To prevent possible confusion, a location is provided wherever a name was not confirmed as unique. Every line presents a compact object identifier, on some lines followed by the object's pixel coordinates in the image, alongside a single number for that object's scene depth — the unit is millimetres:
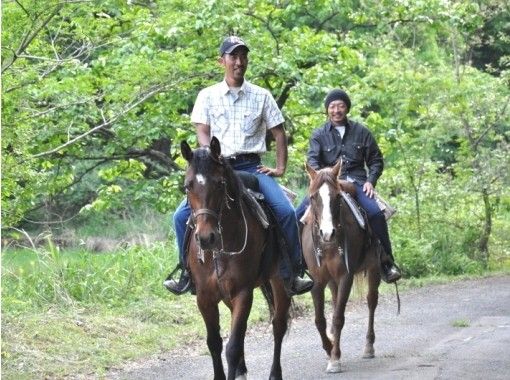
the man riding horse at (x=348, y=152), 12945
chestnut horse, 11727
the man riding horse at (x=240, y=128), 10094
